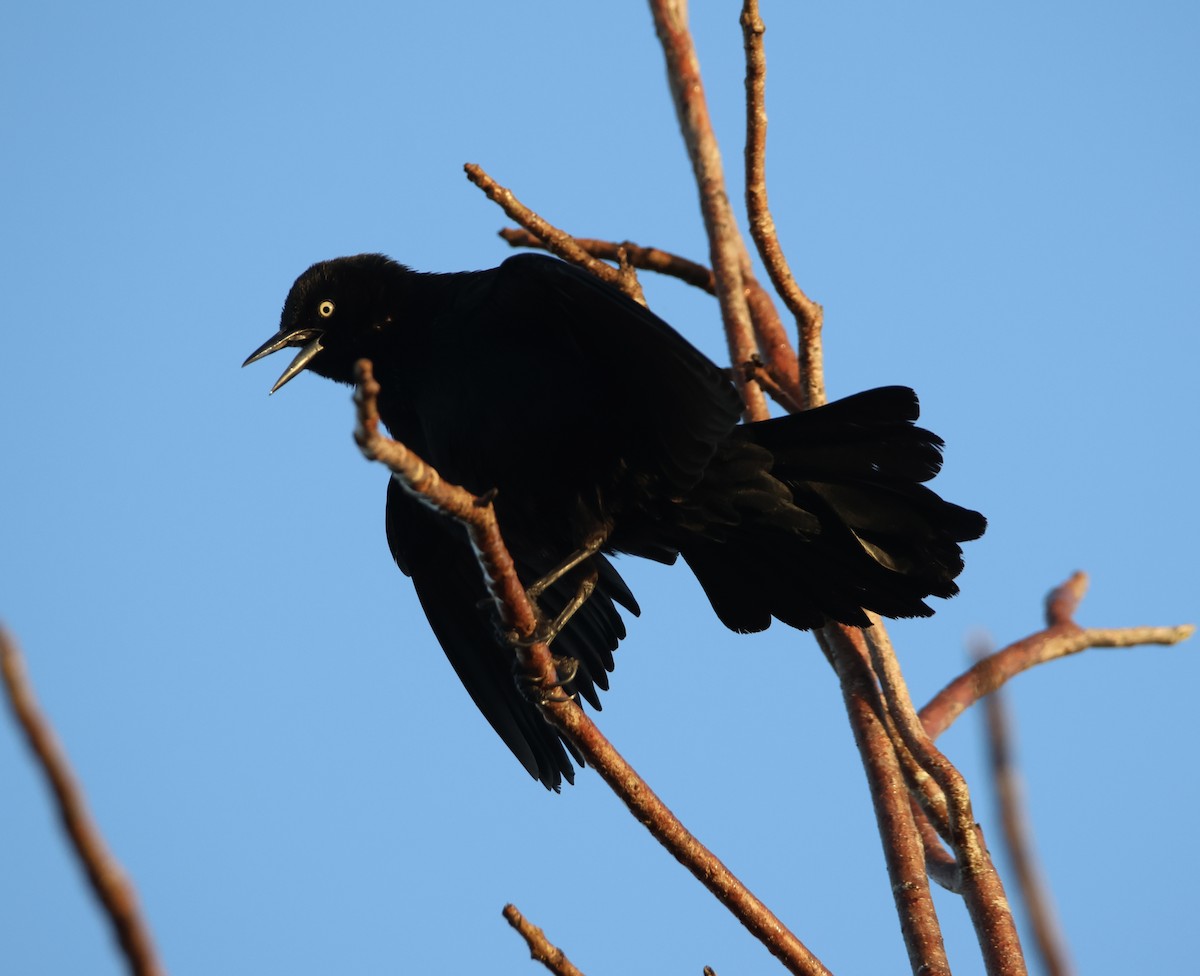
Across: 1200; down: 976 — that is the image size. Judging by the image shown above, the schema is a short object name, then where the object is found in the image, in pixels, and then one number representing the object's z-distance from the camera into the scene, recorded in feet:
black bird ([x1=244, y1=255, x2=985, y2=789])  28.60
